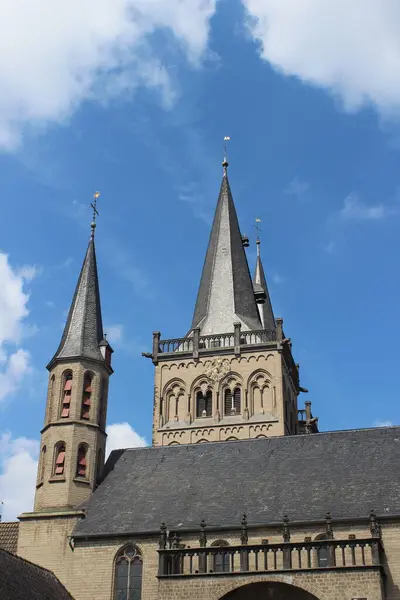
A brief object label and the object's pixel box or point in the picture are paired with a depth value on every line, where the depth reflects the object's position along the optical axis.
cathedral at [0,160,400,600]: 29.05
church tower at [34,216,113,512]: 36.69
